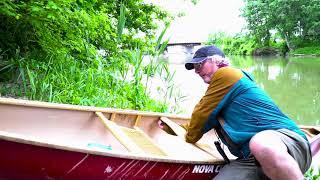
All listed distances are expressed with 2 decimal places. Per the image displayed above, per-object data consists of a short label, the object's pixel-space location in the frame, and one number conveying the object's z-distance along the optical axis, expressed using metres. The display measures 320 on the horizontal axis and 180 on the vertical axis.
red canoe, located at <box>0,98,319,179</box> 2.63
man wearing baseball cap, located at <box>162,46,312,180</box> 2.68
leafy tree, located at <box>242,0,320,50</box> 39.75
